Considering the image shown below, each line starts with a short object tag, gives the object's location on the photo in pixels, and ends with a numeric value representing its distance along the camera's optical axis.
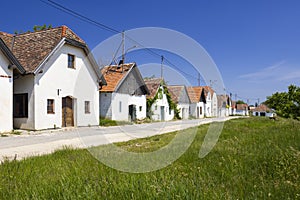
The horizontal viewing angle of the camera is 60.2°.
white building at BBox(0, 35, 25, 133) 14.87
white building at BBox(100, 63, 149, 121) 24.23
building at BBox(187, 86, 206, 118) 48.58
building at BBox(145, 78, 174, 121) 32.67
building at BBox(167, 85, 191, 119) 42.44
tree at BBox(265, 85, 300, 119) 33.53
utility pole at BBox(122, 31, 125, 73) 28.66
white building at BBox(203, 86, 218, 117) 55.23
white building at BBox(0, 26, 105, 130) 16.48
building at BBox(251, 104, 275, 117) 101.56
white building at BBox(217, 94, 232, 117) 68.25
